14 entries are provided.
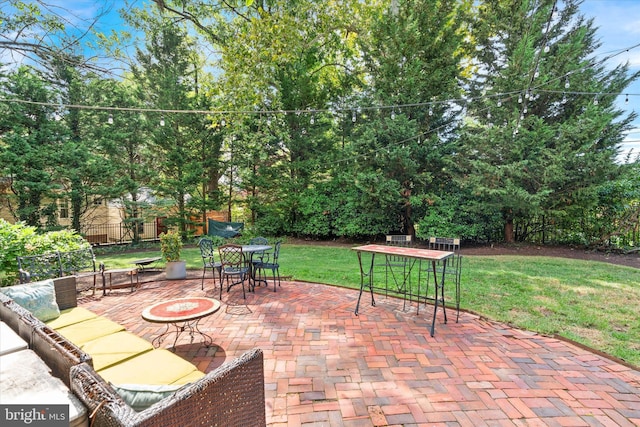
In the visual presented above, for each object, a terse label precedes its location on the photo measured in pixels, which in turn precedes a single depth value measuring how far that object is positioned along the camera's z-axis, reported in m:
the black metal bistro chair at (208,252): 5.25
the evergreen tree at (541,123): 7.89
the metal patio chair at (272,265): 5.08
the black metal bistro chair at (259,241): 6.11
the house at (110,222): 11.12
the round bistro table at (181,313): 2.70
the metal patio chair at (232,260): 4.53
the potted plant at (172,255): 5.86
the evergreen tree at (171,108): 12.02
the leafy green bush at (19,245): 4.39
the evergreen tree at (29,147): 9.42
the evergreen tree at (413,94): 9.46
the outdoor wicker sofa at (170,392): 1.04
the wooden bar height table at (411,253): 3.30
